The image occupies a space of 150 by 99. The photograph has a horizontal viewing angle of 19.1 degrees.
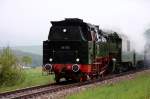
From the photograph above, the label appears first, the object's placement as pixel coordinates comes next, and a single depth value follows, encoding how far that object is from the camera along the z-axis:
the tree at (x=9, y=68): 26.36
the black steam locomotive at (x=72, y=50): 24.45
